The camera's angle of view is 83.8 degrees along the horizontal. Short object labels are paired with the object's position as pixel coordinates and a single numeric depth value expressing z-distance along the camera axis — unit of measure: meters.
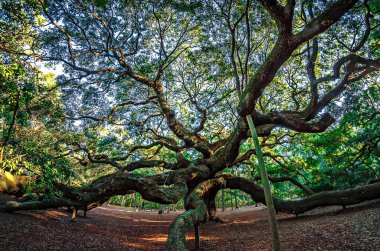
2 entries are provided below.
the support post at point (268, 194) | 3.90
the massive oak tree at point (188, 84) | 6.30
